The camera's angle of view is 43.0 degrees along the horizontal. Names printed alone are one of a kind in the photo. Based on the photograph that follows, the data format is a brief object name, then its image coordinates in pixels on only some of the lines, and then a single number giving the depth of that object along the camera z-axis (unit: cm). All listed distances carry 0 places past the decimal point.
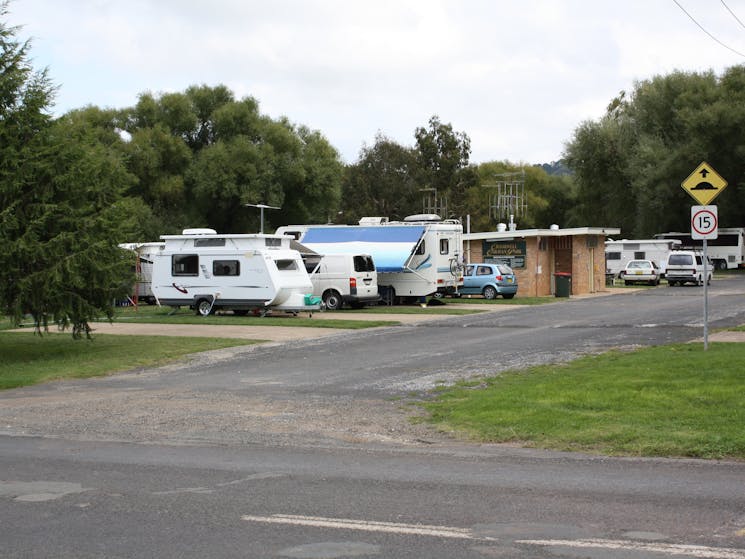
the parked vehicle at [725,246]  6950
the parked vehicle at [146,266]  4088
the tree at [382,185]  8650
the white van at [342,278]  3541
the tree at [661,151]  6762
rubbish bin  4322
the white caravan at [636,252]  6212
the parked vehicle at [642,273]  5416
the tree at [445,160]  9106
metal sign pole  1714
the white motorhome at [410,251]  3772
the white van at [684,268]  5269
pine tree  1906
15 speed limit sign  1687
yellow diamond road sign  1659
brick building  4528
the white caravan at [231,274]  3130
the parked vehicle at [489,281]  4169
